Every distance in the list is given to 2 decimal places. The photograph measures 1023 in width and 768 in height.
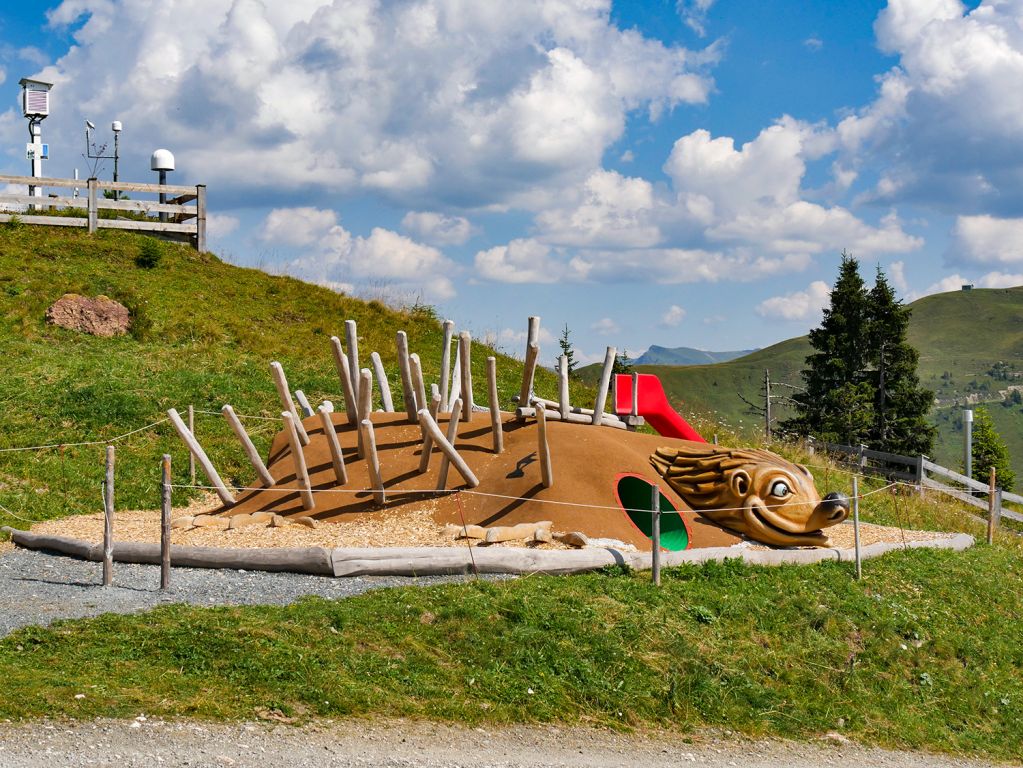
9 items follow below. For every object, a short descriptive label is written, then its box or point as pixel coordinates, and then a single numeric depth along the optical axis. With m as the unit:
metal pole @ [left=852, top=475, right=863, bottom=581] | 11.64
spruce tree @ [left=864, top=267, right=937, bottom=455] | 37.88
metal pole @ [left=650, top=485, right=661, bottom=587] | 10.72
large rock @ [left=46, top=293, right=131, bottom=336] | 23.67
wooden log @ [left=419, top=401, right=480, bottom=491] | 12.30
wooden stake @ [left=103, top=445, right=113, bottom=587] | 10.85
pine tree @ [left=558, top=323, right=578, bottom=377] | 41.24
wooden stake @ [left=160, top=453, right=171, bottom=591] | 10.53
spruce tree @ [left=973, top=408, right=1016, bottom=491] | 45.64
